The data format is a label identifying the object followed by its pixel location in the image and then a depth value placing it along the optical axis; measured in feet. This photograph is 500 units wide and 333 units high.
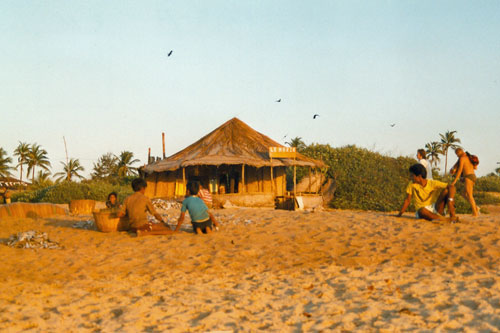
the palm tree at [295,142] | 174.09
